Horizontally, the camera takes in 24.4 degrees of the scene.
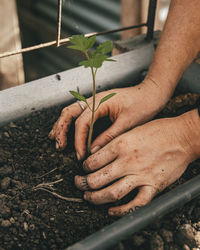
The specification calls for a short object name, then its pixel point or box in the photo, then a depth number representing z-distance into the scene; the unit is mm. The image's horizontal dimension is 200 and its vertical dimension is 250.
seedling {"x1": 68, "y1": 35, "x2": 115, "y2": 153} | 574
